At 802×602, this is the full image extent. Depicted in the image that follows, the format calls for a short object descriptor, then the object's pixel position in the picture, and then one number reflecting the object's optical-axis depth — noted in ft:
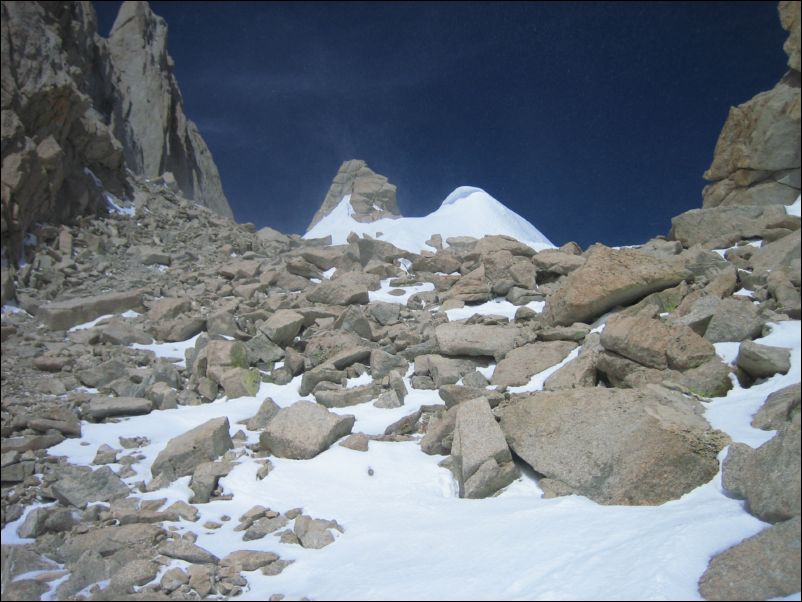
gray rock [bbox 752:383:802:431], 16.78
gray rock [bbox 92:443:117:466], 23.97
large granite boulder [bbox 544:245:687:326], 31.71
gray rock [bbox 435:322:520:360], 33.60
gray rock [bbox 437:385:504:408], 28.27
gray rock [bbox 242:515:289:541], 19.47
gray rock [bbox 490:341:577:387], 30.37
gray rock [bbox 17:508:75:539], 16.48
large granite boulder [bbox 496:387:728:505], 17.84
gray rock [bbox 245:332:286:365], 37.81
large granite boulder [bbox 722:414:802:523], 13.21
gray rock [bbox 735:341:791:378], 19.54
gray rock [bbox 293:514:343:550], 18.67
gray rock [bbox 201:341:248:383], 35.05
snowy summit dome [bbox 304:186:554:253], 94.32
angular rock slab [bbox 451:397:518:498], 21.29
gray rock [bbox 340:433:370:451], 26.07
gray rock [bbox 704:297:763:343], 23.86
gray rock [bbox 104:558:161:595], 14.69
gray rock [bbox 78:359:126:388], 31.27
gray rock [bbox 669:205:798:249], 39.02
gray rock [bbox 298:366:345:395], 34.17
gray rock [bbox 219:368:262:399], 33.83
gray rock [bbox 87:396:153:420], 28.17
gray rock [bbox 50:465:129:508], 19.69
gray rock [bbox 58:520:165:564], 17.12
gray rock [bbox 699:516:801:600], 11.28
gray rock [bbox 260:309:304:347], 39.17
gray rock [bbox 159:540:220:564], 17.02
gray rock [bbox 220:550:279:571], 16.97
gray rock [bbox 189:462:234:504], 22.20
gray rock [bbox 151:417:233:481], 23.84
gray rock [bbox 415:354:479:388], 32.53
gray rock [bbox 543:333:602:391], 26.37
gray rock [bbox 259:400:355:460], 25.71
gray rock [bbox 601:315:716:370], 23.52
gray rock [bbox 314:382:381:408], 32.09
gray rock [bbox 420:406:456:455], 25.39
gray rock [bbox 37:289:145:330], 32.47
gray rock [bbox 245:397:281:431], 29.09
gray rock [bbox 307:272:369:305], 47.83
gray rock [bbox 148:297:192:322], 44.09
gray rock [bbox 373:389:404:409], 31.27
